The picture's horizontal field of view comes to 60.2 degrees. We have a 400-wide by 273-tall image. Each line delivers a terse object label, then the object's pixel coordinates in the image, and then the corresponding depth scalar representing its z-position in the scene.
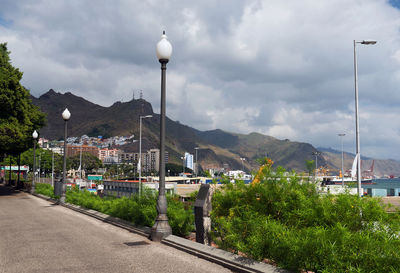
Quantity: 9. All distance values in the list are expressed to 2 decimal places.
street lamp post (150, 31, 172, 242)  9.94
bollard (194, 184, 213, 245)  8.56
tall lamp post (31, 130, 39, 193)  30.77
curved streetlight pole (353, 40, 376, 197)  21.96
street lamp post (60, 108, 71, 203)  22.47
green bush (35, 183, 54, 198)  29.08
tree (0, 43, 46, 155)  30.98
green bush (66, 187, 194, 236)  10.63
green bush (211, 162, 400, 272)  5.09
